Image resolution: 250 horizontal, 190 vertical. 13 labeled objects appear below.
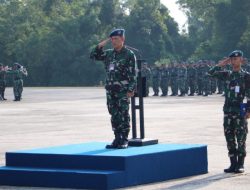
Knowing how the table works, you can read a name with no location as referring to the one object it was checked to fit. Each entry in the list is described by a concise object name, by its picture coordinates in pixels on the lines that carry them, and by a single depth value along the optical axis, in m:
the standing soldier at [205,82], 45.97
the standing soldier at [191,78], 46.69
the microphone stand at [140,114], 13.24
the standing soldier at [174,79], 46.88
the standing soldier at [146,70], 47.66
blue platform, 11.51
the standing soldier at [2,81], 42.53
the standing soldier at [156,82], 47.62
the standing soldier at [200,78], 46.28
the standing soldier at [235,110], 12.88
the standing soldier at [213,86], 47.50
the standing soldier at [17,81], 41.66
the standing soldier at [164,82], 46.97
